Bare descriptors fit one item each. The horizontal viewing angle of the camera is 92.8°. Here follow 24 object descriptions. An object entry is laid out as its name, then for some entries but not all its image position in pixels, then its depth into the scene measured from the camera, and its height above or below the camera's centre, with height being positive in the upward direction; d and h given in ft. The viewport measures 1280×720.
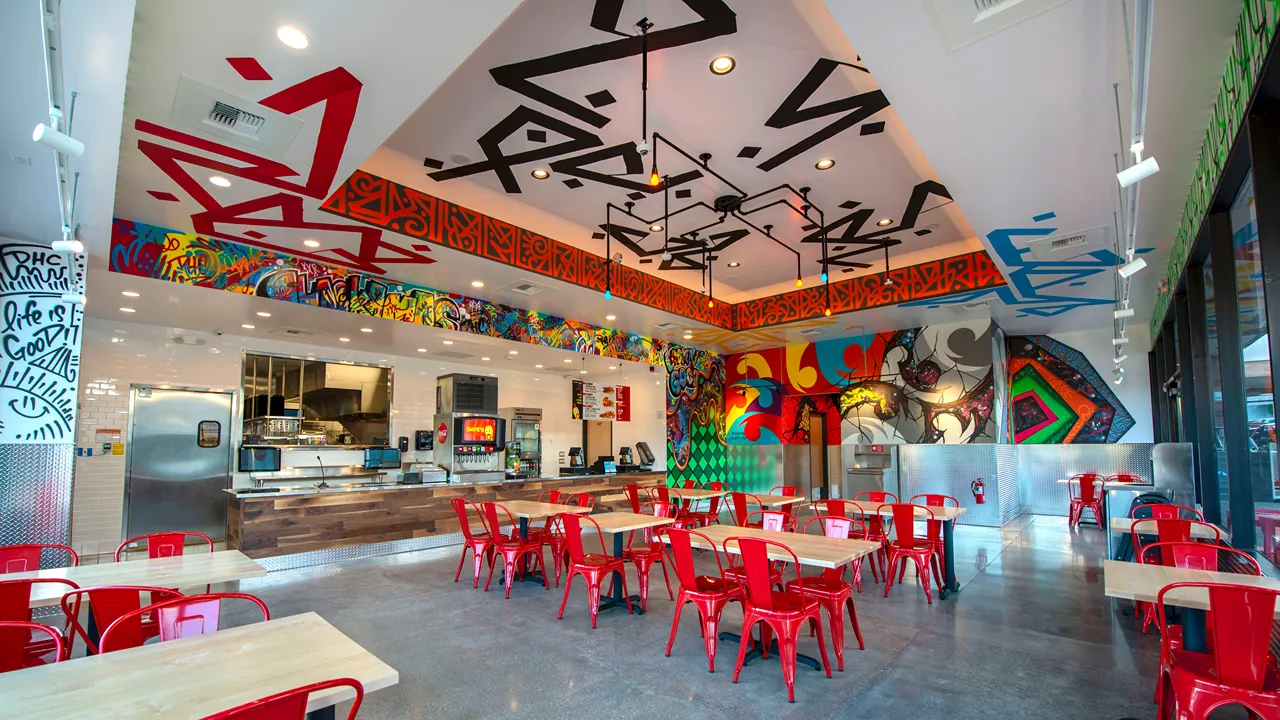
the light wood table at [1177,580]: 9.13 -2.67
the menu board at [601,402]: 33.96 +0.95
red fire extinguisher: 32.81 -3.85
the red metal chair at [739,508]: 21.88 -3.29
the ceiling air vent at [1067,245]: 19.42 +5.80
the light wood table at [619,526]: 16.78 -3.00
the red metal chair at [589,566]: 15.90 -3.94
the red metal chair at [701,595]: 12.64 -3.71
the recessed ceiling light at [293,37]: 9.57 +6.05
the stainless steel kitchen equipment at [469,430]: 29.73 -0.56
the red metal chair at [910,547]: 17.83 -3.77
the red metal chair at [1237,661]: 7.67 -3.10
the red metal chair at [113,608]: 8.32 -2.65
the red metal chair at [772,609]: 11.28 -3.65
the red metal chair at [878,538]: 19.58 -3.88
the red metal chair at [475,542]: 19.70 -4.00
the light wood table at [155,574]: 10.27 -2.83
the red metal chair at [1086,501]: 31.71 -4.25
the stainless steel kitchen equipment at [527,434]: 35.40 -0.92
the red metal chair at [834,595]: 12.54 -3.63
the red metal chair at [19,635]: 7.91 -2.87
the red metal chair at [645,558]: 17.21 -3.97
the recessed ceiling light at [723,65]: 14.01 +8.21
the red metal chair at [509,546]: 18.86 -4.02
